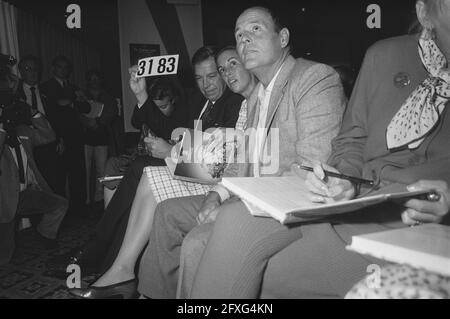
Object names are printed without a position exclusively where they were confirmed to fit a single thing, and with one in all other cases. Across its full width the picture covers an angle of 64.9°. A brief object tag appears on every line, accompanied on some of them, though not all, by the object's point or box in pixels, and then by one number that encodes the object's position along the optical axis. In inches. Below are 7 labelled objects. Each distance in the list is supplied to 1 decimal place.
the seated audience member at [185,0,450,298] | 33.2
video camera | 91.6
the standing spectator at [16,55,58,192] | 117.6
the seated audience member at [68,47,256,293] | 60.2
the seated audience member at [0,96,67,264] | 84.6
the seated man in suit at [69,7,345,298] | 50.4
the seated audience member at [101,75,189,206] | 93.5
